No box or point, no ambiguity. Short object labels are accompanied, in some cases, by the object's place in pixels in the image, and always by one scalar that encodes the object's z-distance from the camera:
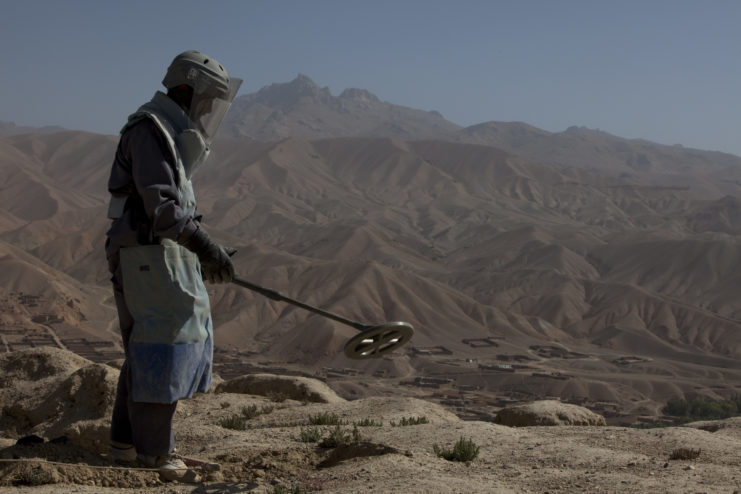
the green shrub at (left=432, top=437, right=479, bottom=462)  5.93
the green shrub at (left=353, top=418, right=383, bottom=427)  8.16
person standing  5.00
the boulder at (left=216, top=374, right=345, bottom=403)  11.61
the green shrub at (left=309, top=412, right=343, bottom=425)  8.16
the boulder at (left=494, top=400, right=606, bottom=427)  10.37
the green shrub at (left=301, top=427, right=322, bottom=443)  6.73
